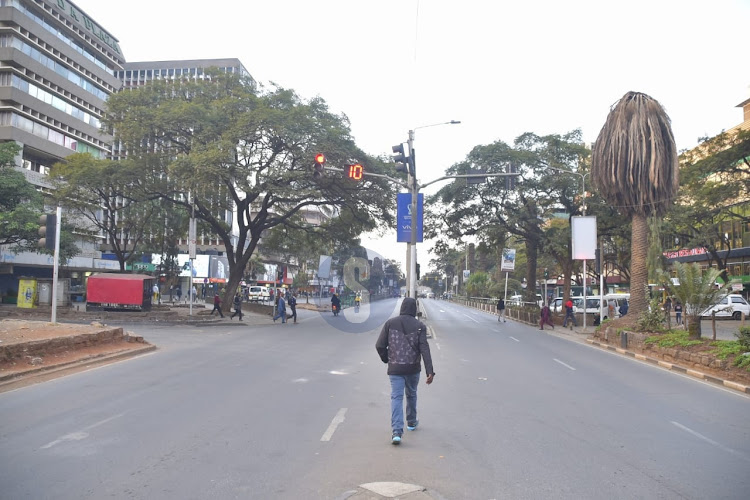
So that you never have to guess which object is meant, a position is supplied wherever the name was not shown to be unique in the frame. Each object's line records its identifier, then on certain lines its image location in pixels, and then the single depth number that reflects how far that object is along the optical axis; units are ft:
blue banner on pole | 76.48
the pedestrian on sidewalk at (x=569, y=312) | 110.52
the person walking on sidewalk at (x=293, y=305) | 104.06
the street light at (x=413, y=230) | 74.23
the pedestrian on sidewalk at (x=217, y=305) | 101.55
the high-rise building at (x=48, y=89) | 163.02
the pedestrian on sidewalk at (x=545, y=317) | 107.78
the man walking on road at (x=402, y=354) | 22.02
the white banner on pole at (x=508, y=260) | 150.10
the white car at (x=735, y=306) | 122.42
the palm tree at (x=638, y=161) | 70.85
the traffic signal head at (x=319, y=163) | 53.83
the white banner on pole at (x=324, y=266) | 208.33
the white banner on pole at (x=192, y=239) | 100.07
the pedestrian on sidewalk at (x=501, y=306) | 129.59
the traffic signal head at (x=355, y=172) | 57.57
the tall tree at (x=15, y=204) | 103.65
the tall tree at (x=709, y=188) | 101.86
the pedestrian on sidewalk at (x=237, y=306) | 101.60
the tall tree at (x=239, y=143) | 86.63
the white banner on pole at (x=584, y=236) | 89.45
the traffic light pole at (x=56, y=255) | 51.65
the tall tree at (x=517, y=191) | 113.60
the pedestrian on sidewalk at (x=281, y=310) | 102.37
